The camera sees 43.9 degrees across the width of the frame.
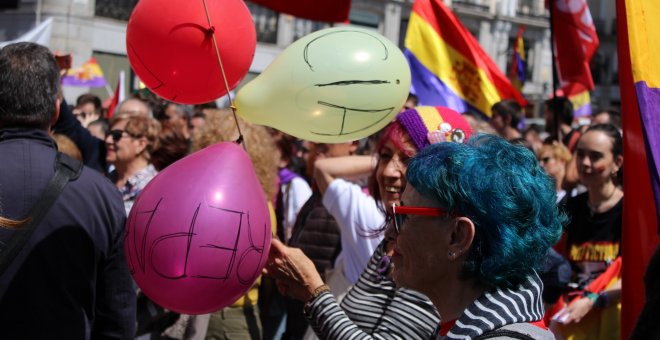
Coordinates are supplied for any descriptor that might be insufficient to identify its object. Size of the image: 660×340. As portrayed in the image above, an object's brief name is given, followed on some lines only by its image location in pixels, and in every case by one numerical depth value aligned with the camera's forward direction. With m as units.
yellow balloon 2.39
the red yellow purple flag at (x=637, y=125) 2.54
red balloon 2.35
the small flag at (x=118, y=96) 8.98
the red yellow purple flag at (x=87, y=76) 12.69
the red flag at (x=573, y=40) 6.30
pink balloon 2.12
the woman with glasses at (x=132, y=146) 4.78
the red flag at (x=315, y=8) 4.95
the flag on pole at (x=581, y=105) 10.99
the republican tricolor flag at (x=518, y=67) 14.62
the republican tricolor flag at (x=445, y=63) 6.33
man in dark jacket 2.53
